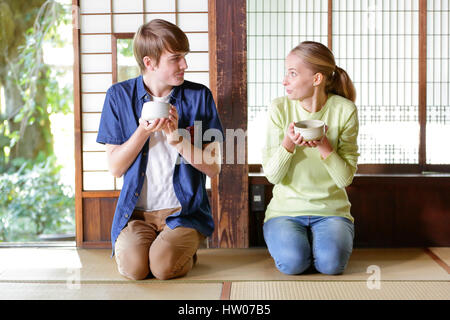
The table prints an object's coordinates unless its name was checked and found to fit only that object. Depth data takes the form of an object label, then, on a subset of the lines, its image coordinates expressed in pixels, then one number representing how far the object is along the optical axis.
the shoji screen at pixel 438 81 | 3.46
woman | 2.71
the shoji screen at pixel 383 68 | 3.47
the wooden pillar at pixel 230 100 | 3.21
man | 2.60
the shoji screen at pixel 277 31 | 3.46
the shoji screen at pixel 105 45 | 3.33
